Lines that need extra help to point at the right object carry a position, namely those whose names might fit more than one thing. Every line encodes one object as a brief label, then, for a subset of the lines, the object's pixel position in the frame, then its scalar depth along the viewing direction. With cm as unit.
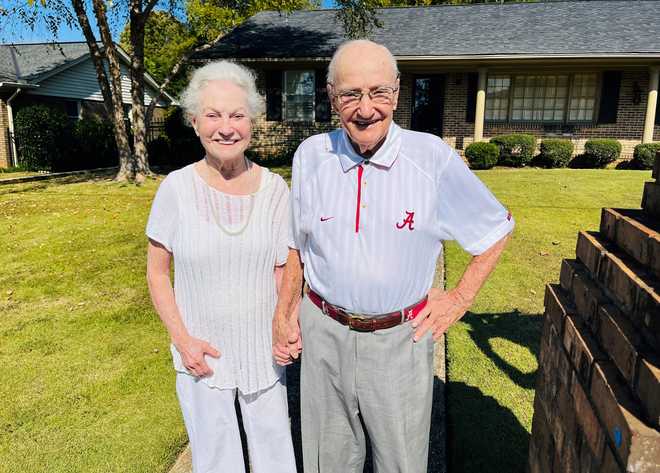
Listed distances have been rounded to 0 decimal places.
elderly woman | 205
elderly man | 184
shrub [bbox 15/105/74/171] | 1708
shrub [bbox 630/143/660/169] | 1406
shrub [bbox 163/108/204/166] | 1862
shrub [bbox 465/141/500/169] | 1439
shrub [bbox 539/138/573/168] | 1488
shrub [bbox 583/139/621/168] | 1470
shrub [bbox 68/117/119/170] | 1808
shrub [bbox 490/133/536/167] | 1486
